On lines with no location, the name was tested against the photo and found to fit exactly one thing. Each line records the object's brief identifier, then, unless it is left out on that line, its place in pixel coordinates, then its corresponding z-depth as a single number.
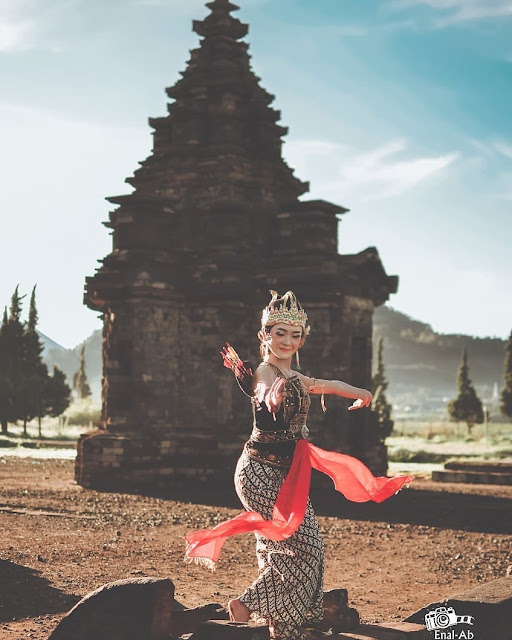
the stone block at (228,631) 5.46
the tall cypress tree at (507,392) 40.84
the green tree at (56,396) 38.69
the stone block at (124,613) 5.47
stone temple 19.20
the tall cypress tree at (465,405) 40.34
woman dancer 5.71
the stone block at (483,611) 6.14
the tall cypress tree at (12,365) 36.44
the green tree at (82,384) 60.75
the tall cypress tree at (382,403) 34.53
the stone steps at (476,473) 22.24
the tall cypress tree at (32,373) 36.62
